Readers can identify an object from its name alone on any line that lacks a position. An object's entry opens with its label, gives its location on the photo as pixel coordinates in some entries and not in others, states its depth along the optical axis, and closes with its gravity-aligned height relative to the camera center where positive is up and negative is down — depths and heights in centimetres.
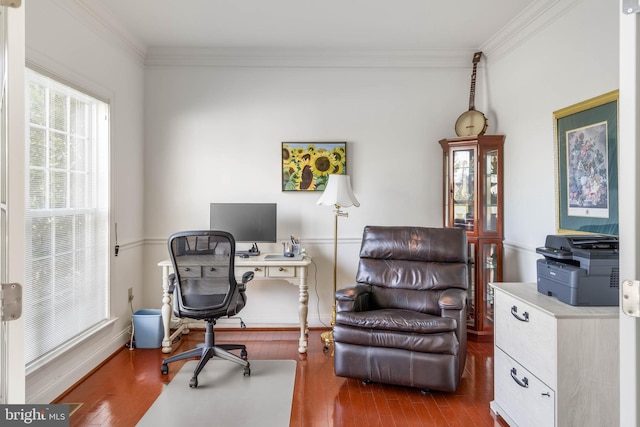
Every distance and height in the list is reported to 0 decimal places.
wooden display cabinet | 362 -6
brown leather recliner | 254 -68
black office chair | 277 -48
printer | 188 -28
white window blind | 245 -1
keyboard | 349 -38
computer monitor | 370 -5
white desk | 337 -53
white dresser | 178 -70
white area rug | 230 -118
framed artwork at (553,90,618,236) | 230 +31
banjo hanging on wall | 373 +91
